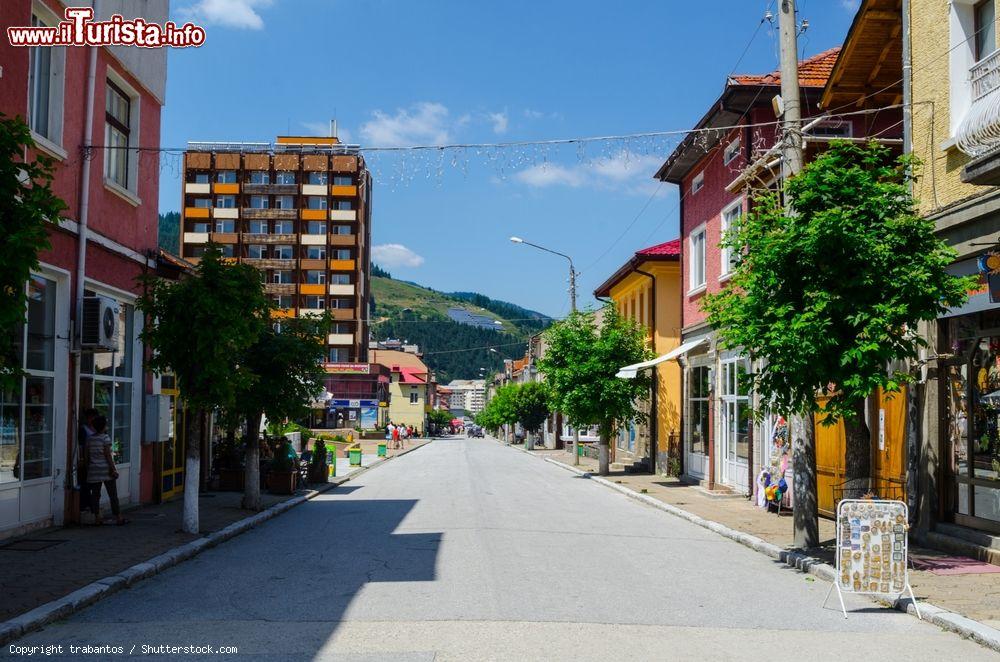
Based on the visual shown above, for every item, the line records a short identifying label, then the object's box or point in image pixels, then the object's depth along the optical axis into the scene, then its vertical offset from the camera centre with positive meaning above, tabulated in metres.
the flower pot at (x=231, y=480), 21.72 -1.93
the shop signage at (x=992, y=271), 10.80 +1.51
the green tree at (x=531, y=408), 70.12 -0.82
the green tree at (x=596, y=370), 29.25 +0.84
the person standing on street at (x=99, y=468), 13.69 -1.06
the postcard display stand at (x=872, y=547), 8.46 -1.35
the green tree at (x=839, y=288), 10.49 +1.25
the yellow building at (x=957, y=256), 11.49 +1.74
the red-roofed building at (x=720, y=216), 19.83 +4.42
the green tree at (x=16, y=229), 6.77 +1.22
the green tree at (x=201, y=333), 13.23 +0.89
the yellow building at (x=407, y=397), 117.56 -0.06
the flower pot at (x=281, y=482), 21.03 -1.91
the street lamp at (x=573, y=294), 37.03 +4.30
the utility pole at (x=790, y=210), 12.32 +2.48
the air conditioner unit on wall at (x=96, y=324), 14.10 +1.07
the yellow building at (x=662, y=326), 29.03 +2.31
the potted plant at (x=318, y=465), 24.90 -1.82
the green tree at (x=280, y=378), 17.42 +0.35
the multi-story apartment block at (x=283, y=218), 85.38 +16.16
